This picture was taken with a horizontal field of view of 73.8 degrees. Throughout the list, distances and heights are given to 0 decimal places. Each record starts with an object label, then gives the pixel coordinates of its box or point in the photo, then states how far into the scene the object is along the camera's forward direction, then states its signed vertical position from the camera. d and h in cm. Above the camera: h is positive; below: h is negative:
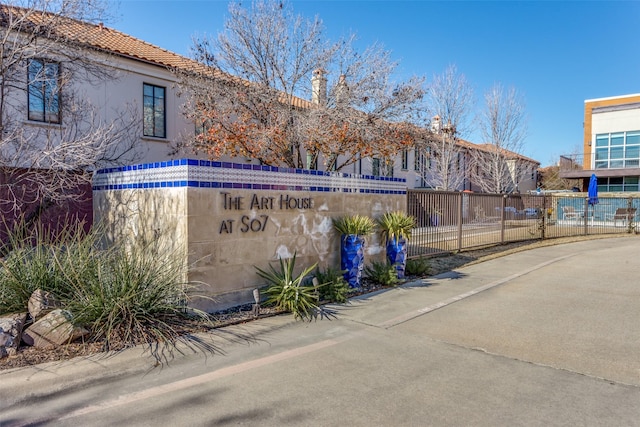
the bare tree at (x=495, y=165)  2459 +246
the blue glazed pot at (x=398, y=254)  929 -111
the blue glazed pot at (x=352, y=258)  834 -109
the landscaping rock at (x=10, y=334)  455 -149
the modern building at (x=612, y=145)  2991 +450
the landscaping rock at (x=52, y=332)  479 -152
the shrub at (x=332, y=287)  742 -152
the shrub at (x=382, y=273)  877 -148
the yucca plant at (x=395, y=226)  930 -50
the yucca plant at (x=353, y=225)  835 -45
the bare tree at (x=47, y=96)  717 +237
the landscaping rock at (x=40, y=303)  510 -129
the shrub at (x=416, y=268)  996 -151
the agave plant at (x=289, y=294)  657 -147
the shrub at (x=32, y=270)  545 -97
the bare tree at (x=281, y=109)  1171 +264
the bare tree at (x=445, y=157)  2122 +248
